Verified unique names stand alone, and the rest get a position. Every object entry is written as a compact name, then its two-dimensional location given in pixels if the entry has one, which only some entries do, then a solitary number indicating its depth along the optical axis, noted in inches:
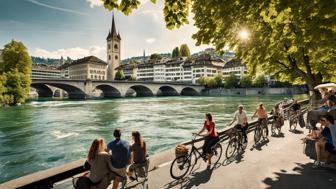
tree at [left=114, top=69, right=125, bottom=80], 4709.6
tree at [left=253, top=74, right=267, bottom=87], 3341.5
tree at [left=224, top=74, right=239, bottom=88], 3629.4
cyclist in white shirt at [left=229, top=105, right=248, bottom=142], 347.6
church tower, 5103.3
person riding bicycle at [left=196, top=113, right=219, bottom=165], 284.0
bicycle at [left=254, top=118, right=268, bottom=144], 396.2
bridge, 2616.9
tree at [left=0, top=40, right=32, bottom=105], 1630.2
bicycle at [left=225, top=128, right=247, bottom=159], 320.8
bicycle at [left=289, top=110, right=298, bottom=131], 502.0
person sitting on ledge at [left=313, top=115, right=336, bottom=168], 249.0
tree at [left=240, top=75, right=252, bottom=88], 3430.4
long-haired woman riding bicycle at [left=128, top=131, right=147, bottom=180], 225.5
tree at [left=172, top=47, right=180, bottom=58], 5807.6
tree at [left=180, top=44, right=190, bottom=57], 5516.7
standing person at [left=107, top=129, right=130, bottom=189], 205.8
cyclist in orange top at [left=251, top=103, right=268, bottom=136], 418.0
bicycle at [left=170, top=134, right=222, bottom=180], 243.0
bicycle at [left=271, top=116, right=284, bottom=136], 470.9
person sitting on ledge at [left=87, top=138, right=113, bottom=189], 187.6
